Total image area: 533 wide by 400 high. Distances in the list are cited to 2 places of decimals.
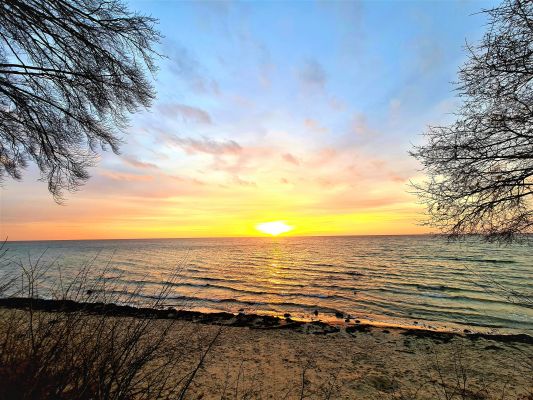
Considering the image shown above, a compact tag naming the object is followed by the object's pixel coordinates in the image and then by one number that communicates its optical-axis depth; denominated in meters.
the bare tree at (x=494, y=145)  4.16
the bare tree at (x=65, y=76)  3.84
